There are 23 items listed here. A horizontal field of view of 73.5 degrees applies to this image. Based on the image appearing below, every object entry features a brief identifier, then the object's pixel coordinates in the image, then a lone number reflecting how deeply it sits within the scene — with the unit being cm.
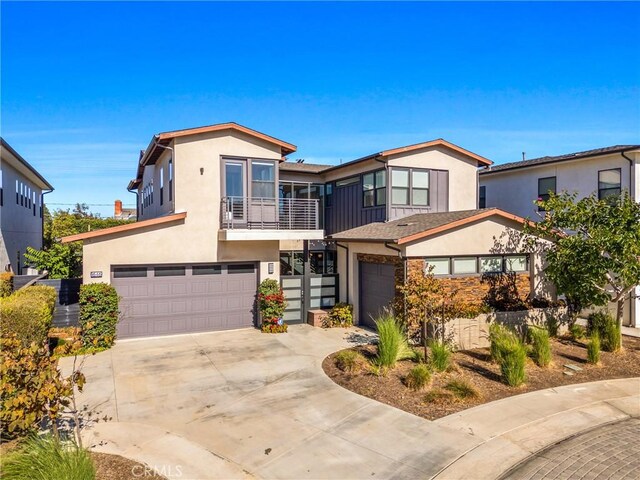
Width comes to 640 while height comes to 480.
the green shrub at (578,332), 1308
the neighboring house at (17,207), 1799
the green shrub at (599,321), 1234
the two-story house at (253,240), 1342
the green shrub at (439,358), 995
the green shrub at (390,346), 1016
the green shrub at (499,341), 1006
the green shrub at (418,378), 896
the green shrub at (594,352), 1078
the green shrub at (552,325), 1341
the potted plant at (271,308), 1445
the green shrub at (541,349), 1055
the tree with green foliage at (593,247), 1130
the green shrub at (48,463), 498
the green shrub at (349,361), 1025
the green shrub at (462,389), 855
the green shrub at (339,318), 1544
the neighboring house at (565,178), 1582
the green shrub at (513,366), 922
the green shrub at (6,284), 1309
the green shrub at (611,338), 1182
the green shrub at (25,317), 868
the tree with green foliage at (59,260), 1848
